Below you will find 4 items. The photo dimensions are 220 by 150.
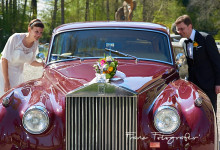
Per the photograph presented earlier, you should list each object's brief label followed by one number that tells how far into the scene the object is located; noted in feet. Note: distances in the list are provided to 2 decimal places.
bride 20.22
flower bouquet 14.70
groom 19.24
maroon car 13.39
